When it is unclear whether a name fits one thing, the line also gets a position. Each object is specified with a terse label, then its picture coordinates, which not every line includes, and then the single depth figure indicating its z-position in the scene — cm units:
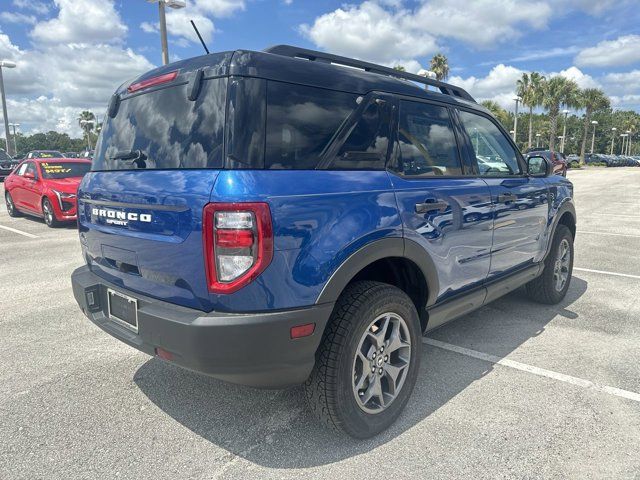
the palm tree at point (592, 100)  5622
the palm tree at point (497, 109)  4728
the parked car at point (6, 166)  2456
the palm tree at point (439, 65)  4232
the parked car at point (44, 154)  2472
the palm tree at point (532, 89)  4872
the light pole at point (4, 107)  2783
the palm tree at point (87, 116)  9338
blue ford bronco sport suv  203
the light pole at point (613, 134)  9040
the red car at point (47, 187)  980
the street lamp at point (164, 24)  1145
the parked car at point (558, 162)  2225
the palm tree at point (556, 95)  4797
